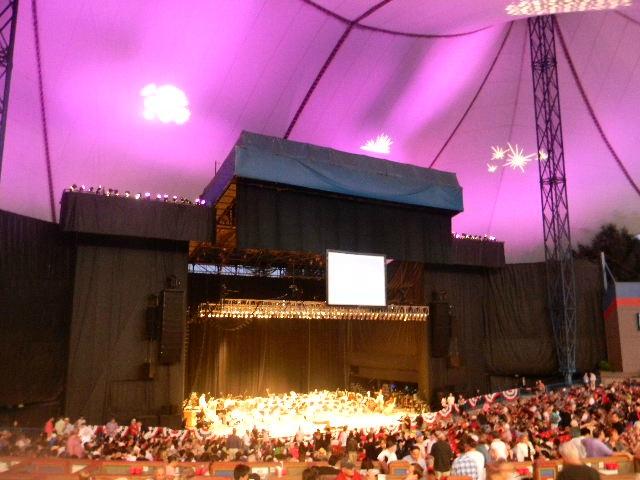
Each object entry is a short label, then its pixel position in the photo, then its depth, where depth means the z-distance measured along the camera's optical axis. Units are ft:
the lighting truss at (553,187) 61.21
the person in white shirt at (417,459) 21.45
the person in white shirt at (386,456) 23.07
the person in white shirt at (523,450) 23.71
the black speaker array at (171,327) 46.06
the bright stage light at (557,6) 49.42
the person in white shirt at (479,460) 18.47
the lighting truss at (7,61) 34.73
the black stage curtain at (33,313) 41.75
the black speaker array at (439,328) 60.44
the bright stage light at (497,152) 68.85
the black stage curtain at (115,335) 44.32
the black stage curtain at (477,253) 62.59
